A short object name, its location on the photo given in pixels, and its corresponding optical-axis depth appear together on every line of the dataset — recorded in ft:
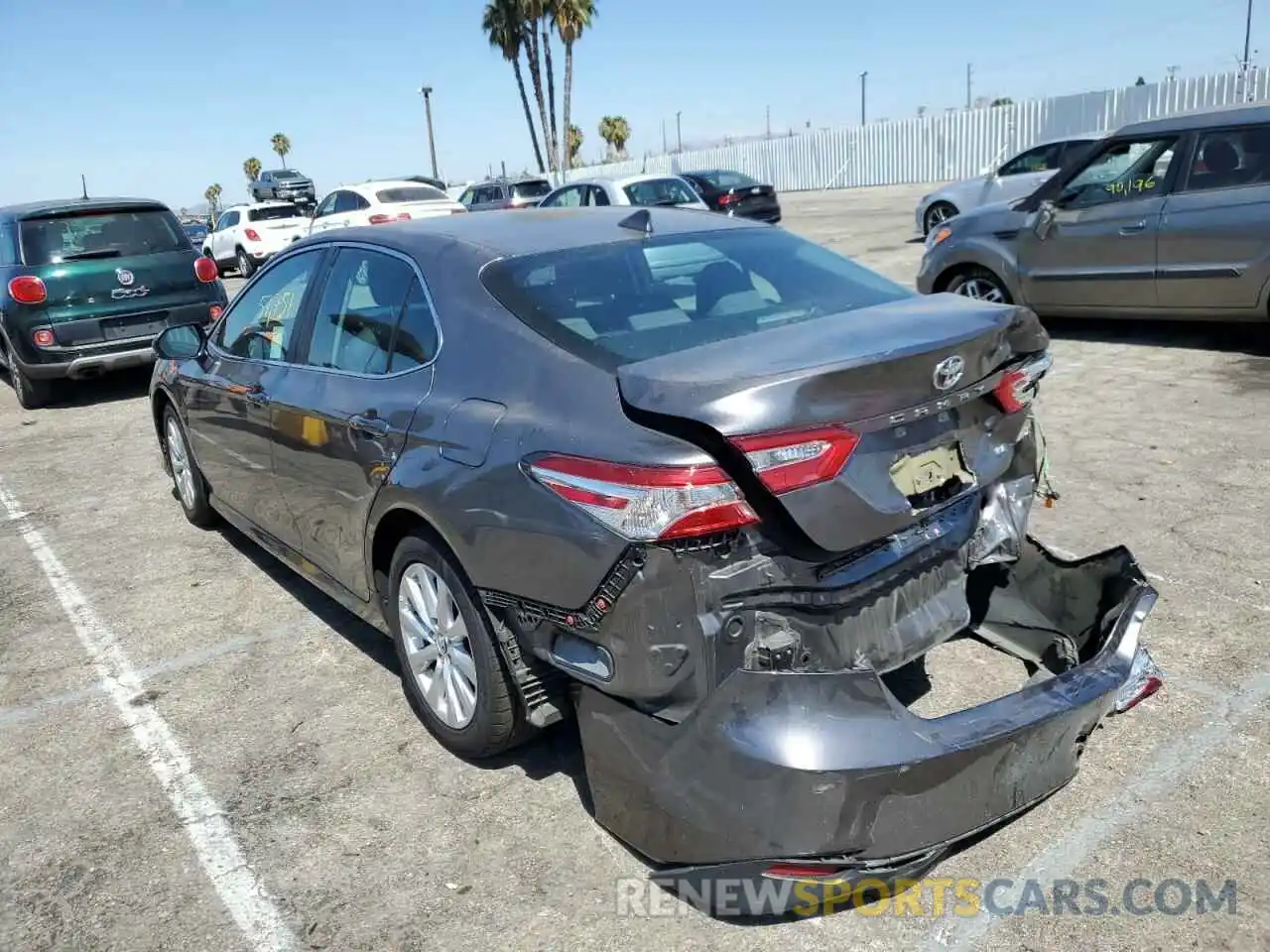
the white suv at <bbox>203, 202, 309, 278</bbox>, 68.28
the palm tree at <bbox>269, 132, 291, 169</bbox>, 293.84
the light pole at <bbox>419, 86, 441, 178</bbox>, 165.17
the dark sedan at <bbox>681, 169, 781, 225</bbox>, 67.92
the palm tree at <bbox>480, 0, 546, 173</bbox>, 135.85
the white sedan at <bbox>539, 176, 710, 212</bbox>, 52.90
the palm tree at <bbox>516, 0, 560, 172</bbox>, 134.10
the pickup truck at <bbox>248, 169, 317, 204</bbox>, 114.52
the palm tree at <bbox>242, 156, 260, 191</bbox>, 322.55
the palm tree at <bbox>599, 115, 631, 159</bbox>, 256.11
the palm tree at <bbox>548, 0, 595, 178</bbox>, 131.23
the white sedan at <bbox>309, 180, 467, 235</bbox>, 58.18
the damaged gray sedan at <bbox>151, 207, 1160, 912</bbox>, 7.66
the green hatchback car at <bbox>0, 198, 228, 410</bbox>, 29.35
